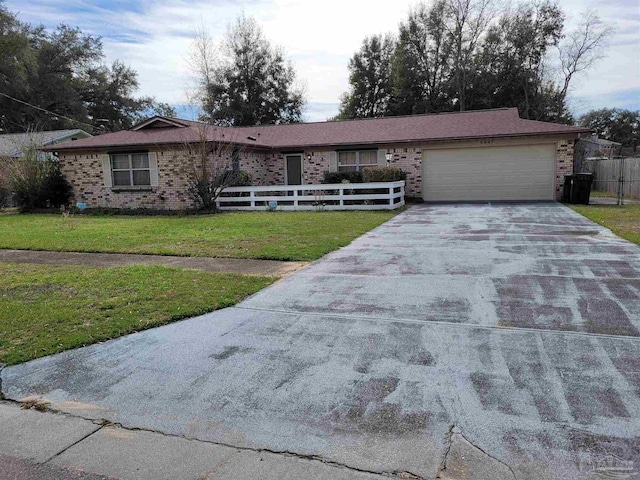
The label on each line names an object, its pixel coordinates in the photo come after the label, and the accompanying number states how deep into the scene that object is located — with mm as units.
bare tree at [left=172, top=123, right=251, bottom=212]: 17219
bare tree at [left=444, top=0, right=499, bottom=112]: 33781
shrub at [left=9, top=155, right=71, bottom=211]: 18938
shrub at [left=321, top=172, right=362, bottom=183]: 19484
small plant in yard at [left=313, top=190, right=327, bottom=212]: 17094
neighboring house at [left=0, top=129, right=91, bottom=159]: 20888
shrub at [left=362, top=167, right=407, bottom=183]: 18203
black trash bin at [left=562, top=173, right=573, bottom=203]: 17500
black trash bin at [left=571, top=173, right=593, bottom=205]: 17031
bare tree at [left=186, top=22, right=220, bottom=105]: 24805
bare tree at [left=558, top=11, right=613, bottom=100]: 32484
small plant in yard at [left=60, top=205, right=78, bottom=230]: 13656
